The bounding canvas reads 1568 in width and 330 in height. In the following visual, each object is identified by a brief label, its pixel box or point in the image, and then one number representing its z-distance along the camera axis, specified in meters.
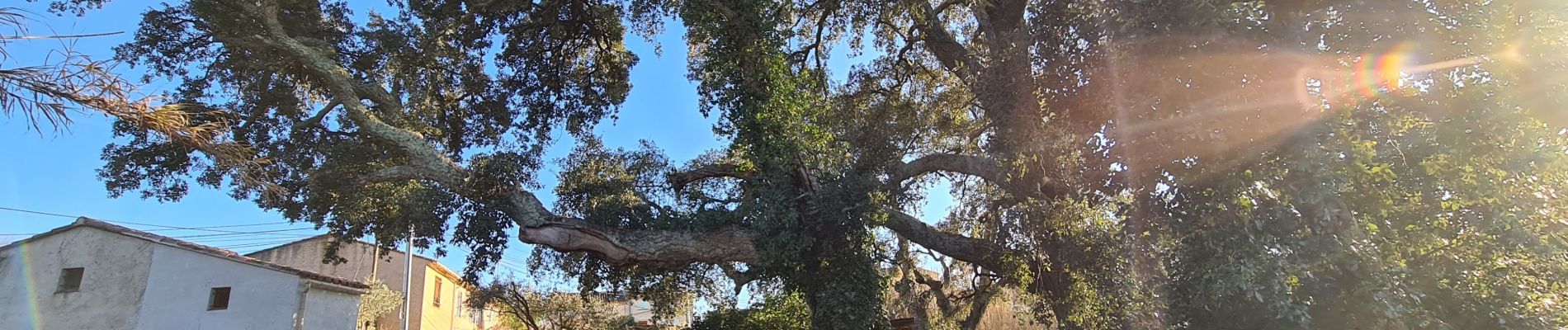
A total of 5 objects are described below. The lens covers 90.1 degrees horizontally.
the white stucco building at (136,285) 11.46
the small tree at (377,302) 20.22
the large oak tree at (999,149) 6.04
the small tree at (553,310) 15.82
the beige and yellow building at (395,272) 23.53
